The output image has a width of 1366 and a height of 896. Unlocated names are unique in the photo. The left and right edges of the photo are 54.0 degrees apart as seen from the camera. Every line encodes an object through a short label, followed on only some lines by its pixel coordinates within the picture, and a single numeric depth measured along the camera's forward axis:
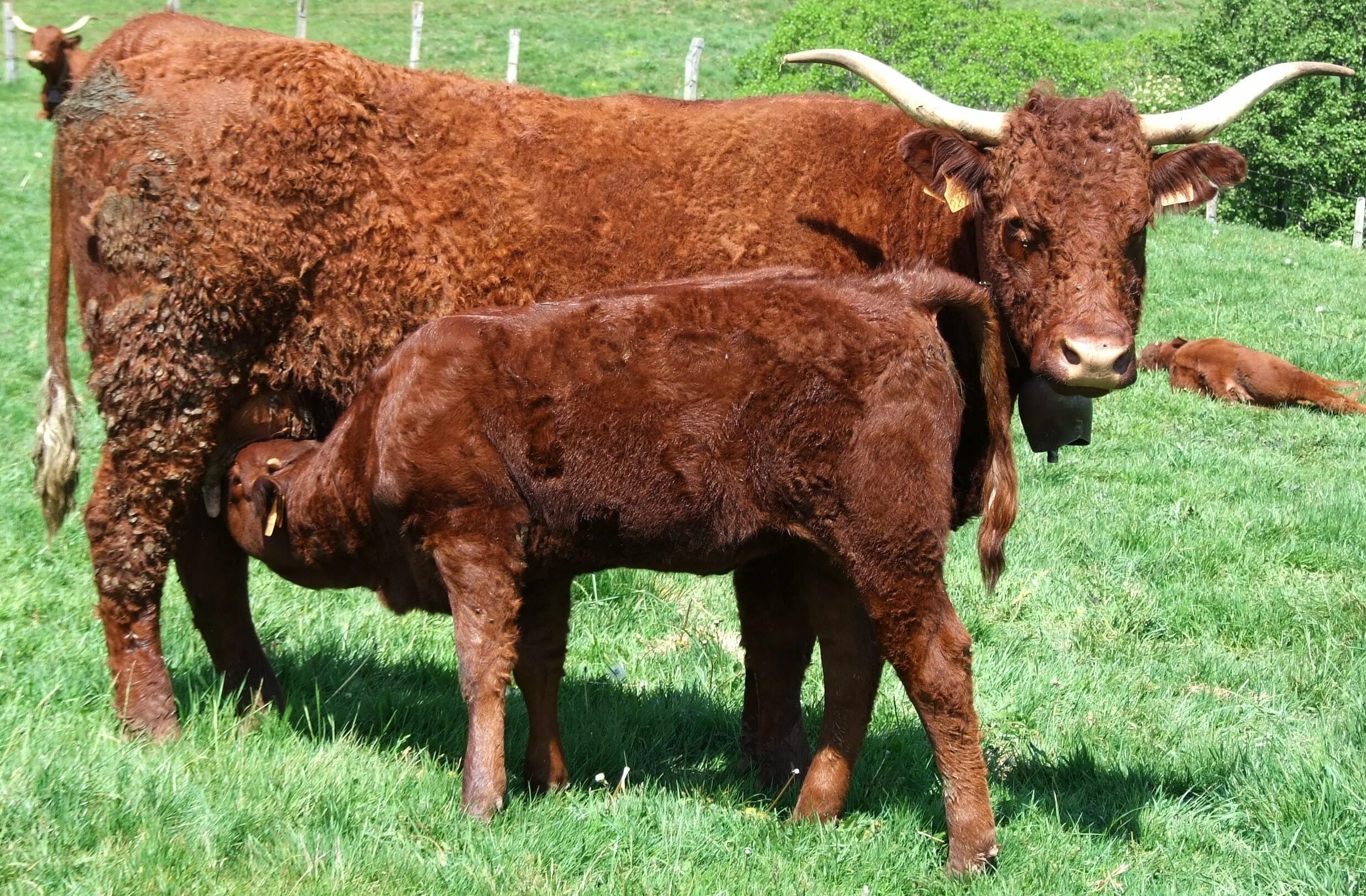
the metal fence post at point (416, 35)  28.62
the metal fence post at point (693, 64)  24.03
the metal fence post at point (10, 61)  29.45
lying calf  12.13
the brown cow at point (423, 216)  4.89
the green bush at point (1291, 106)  32.25
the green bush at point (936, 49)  23.70
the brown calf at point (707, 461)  4.29
